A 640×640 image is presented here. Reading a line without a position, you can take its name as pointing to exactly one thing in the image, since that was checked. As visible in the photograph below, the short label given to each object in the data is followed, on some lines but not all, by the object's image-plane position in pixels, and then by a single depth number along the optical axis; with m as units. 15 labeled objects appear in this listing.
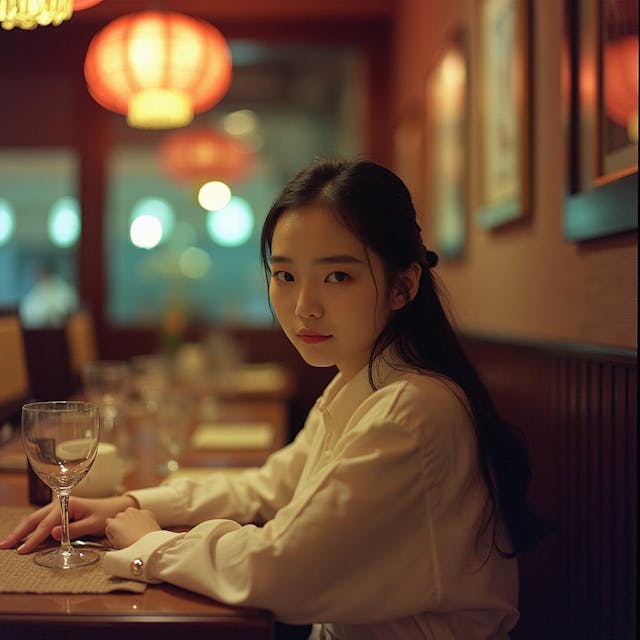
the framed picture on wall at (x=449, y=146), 3.08
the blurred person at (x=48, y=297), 5.41
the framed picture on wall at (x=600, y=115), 1.43
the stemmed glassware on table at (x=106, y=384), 2.14
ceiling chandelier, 1.70
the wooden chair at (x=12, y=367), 2.43
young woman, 1.02
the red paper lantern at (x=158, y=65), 3.14
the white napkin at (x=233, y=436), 2.20
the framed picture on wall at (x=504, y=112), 2.13
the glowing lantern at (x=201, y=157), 5.24
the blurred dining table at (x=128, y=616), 0.97
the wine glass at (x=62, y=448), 1.15
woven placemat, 1.06
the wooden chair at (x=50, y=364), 3.34
